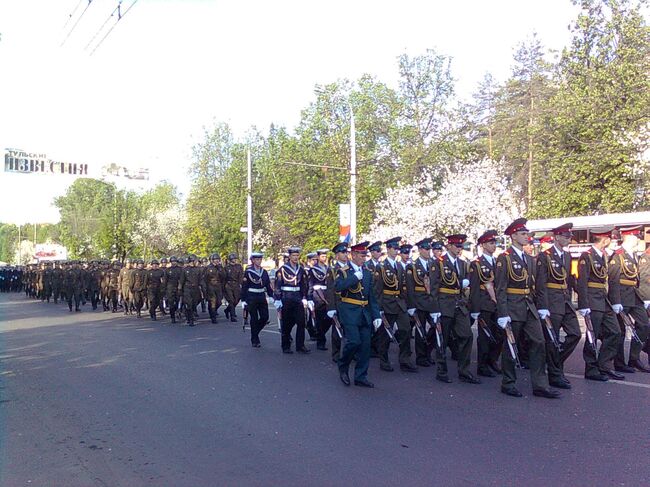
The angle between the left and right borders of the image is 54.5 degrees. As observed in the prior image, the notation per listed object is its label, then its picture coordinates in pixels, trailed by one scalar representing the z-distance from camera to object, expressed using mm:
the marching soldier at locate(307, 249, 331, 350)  12094
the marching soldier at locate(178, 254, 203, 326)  17297
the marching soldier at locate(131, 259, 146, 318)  20281
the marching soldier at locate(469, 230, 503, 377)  8719
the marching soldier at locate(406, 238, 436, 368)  9453
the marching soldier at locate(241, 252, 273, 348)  12336
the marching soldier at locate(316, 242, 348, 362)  9453
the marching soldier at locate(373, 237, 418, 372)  9484
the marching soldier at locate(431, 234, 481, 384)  8578
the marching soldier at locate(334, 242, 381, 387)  8359
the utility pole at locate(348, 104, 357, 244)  24422
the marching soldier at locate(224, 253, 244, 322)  18016
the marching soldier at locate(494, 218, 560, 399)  7527
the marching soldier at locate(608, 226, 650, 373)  8772
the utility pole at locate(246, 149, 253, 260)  35844
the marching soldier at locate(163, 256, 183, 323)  18078
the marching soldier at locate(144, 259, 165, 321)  19391
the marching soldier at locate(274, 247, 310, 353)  11586
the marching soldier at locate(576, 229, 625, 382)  8398
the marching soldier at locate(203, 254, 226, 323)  17594
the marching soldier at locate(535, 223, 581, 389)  7961
